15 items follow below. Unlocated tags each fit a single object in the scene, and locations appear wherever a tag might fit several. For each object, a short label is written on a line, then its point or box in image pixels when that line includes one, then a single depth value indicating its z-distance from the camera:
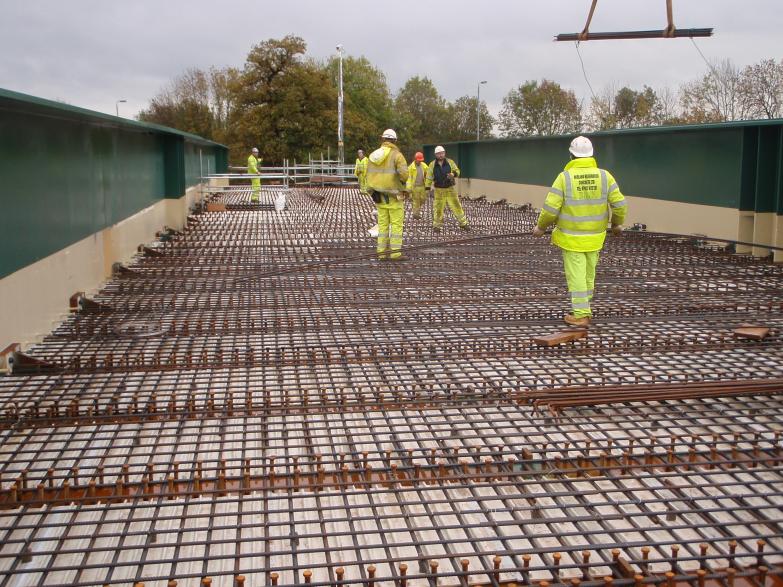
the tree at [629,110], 39.97
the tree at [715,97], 33.03
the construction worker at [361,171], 18.91
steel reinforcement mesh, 2.84
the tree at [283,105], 44.94
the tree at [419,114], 65.00
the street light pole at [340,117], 32.94
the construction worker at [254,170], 20.62
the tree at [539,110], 56.84
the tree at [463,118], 68.75
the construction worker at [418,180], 13.47
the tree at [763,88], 31.75
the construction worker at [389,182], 9.23
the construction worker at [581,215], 5.87
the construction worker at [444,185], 12.74
